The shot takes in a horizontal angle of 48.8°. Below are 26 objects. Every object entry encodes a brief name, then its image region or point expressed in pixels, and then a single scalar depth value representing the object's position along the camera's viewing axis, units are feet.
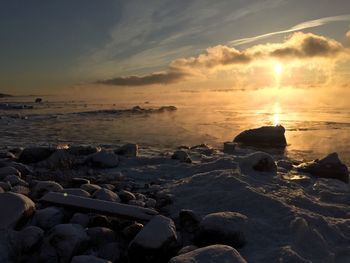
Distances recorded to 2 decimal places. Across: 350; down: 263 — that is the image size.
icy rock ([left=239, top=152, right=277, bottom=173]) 24.91
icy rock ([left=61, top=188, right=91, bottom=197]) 17.60
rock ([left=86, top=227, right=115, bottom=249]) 14.00
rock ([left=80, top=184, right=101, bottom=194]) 19.22
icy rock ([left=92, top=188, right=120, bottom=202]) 17.51
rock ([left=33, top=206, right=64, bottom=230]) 14.79
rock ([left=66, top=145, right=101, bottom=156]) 32.49
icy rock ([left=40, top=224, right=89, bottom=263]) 12.92
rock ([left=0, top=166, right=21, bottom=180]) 21.96
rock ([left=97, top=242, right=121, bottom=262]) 13.29
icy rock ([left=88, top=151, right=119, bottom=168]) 27.89
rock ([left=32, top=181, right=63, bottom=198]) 18.28
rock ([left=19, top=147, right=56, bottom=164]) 29.32
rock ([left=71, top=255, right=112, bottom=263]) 11.88
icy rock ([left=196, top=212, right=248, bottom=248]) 13.91
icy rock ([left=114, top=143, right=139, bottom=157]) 32.94
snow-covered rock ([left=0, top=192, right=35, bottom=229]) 14.23
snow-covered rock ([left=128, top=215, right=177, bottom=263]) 12.76
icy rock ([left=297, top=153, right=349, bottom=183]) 26.00
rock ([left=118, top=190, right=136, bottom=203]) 18.61
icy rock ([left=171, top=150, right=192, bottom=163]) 30.42
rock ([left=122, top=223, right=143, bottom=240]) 14.29
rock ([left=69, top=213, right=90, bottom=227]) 15.15
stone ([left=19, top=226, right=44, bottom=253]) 13.32
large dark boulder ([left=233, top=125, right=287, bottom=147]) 47.09
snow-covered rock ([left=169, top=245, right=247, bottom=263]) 11.50
